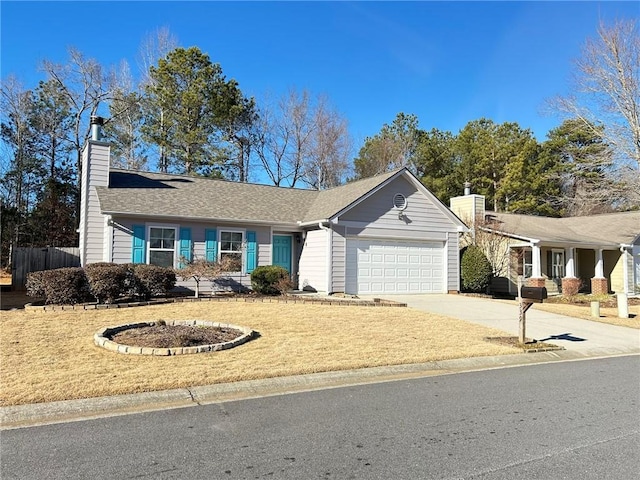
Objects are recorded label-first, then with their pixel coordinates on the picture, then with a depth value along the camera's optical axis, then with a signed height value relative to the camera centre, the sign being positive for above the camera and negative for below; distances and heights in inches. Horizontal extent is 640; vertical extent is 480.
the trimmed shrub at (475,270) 797.9 -13.3
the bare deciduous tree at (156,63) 1228.5 +532.3
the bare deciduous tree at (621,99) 937.5 +332.6
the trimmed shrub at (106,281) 455.8 -20.5
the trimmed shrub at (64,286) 443.5 -24.9
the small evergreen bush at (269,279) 629.6 -24.0
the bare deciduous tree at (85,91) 1216.8 +447.6
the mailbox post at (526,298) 356.2 -27.6
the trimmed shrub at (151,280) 513.7 -22.0
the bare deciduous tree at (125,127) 1256.8 +361.0
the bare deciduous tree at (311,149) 1392.7 +336.8
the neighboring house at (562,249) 882.8 +28.4
